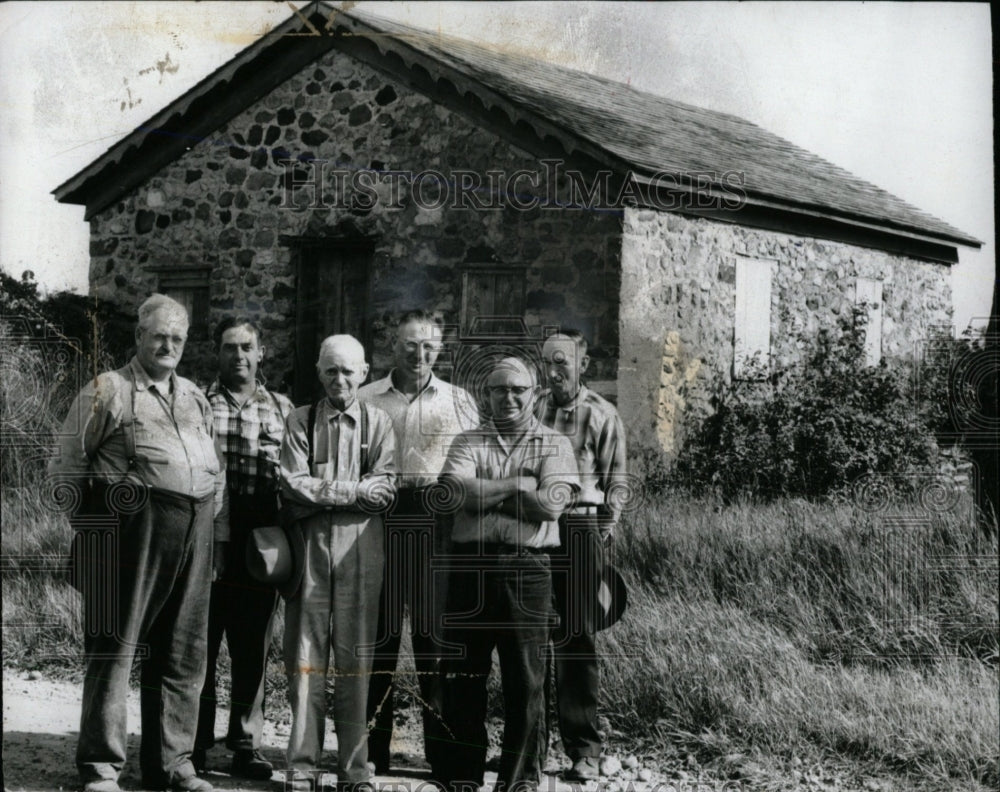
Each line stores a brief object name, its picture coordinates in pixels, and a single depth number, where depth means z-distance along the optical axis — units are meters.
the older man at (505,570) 4.43
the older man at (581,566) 4.79
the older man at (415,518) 4.68
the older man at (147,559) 4.57
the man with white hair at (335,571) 4.49
